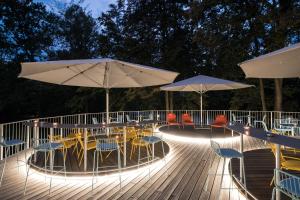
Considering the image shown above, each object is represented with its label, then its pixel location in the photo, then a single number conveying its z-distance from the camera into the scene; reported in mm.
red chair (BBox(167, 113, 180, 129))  10516
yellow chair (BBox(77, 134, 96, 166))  5461
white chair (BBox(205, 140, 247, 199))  3761
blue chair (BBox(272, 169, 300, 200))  2307
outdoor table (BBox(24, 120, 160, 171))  4918
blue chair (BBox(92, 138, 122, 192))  4467
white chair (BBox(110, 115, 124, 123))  10480
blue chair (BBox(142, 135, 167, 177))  5353
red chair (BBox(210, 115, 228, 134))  9298
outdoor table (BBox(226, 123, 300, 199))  2772
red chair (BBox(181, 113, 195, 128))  10622
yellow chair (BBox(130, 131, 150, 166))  5859
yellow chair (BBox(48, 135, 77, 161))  5338
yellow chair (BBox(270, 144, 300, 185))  3398
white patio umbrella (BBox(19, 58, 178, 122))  4824
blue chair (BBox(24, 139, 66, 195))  4555
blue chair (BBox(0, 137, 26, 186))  4742
